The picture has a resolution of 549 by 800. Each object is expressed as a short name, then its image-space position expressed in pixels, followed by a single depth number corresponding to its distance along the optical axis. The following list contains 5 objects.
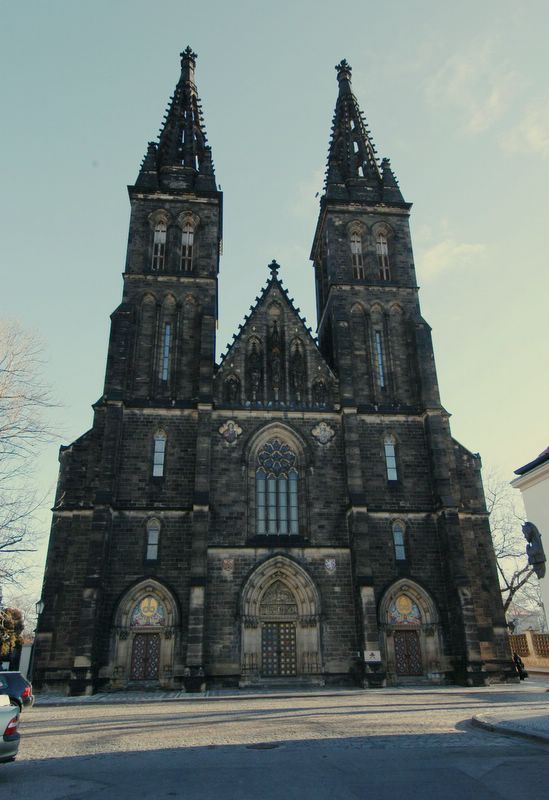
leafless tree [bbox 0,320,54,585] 18.69
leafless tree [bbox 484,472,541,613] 41.41
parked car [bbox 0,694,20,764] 8.85
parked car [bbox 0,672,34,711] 12.63
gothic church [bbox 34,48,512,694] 24.09
